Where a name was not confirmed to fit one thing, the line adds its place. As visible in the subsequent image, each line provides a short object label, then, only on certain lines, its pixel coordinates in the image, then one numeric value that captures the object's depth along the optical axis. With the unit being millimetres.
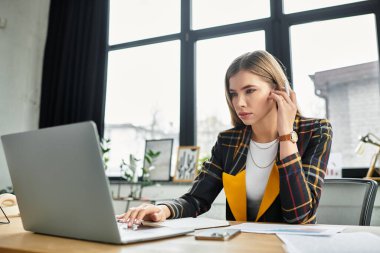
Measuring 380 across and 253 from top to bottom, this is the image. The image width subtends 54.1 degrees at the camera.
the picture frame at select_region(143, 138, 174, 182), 3104
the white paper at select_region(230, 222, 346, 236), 792
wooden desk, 627
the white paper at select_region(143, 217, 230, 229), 928
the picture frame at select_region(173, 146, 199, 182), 2982
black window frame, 2830
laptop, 645
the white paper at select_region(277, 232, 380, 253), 580
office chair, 1293
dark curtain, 3549
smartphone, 719
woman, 1162
